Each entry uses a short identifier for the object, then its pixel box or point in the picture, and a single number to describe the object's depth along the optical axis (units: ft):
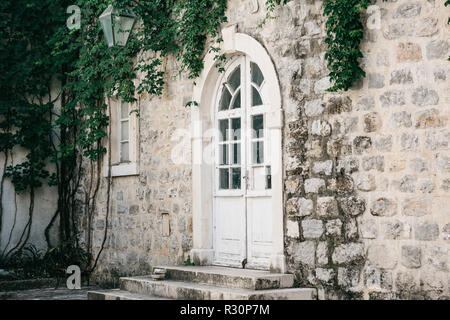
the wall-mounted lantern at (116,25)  30.32
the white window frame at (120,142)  33.71
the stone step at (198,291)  22.95
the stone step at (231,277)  23.93
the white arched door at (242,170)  26.84
